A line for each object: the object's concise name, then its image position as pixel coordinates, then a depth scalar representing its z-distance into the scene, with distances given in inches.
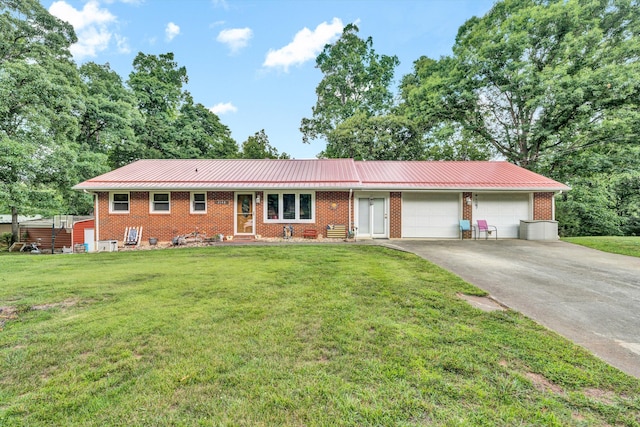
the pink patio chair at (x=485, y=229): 499.0
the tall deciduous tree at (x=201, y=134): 960.9
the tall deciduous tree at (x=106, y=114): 741.9
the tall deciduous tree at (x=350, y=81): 1128.2
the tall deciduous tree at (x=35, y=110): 523.5
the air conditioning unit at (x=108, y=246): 467.8
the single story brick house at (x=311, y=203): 491.2
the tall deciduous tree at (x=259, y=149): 1219.9
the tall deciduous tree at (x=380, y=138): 907.4
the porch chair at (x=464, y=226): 497.0
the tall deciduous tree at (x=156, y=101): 909.8
